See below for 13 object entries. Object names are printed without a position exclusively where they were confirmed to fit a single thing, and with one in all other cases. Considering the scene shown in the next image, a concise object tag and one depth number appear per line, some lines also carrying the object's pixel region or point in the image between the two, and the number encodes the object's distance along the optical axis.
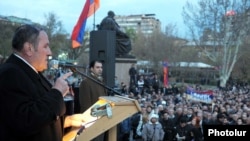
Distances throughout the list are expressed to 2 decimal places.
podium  2.66
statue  15.02
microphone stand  3.20
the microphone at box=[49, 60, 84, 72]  2.84
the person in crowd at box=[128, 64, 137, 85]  18.29
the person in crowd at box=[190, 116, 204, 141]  10.23
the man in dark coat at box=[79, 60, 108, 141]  5.80
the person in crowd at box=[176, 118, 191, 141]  10.54
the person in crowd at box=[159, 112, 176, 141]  11.12
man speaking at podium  2.15
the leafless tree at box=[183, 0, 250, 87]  36.50
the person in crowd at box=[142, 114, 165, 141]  10.65
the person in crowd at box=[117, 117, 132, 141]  10.89
